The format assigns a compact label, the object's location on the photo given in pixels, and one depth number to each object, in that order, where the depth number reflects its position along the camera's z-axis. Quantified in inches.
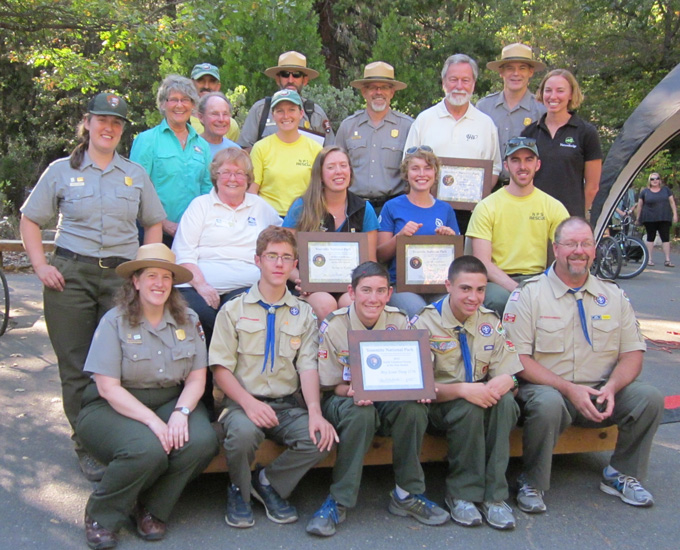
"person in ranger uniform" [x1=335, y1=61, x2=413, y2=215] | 238.2
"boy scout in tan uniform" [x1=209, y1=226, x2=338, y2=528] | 154.6
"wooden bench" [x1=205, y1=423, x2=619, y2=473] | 163.9
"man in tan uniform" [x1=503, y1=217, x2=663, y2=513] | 166.7
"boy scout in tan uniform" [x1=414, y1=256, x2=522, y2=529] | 158.7
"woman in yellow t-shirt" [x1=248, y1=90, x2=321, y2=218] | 223.0
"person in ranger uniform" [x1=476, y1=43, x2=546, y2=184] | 246.7
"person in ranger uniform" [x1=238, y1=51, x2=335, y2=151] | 249.4
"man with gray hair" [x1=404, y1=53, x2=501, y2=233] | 233.9
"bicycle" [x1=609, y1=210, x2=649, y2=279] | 563.2
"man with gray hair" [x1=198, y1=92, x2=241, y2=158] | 226.8
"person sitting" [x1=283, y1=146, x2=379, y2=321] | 200.8
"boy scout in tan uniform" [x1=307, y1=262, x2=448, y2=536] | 154.3
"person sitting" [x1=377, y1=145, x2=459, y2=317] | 211.3
